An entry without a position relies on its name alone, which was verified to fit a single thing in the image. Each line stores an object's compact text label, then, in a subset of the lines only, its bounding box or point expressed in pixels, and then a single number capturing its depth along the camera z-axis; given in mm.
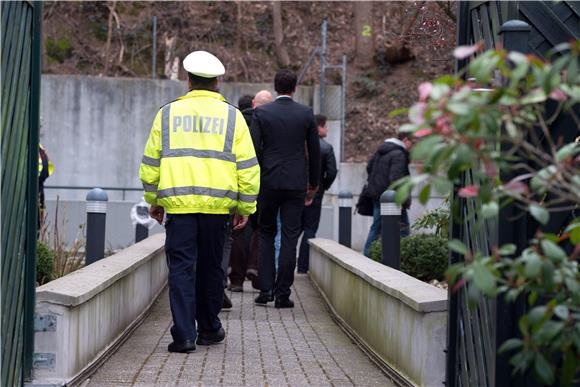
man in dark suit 10742
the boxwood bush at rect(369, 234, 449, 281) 11422
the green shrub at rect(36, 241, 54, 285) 9844
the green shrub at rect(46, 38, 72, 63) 28109
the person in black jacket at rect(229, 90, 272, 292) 11703
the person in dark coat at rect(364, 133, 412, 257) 15469
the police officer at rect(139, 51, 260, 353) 7820
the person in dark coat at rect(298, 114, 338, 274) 14508
